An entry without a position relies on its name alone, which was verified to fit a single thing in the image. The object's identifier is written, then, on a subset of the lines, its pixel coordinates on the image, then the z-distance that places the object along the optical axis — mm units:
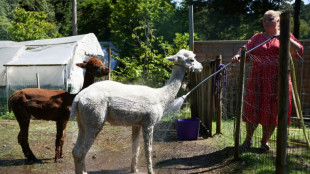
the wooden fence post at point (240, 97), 4207
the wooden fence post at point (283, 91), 2807
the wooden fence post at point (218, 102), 5808
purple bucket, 6043
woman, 4293
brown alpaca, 4730
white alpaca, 3670
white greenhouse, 10641
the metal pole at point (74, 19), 18219
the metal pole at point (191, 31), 7156
